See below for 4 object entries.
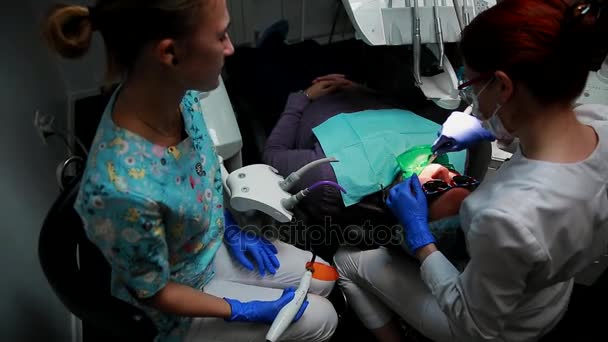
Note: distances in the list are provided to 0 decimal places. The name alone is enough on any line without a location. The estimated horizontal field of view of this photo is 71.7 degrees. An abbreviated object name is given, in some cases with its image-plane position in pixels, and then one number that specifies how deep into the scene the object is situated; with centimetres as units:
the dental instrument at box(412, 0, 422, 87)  132
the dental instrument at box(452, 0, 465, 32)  133
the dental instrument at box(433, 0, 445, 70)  134
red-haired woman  74
